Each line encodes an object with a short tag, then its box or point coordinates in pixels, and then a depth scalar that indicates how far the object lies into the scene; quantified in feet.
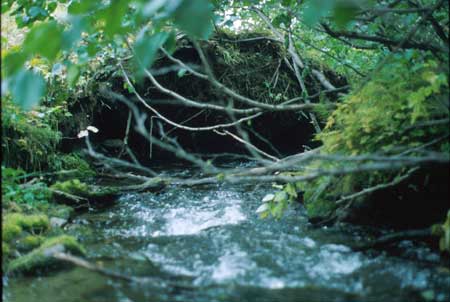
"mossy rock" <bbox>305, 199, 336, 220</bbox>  14.65
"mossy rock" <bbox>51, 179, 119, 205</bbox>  17.08
